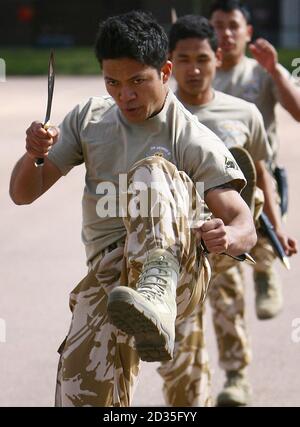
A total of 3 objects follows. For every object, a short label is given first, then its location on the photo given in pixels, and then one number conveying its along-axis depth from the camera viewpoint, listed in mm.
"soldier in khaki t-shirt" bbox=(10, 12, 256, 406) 7793
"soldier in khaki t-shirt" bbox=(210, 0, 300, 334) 12420
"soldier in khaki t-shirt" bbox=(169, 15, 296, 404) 10333
